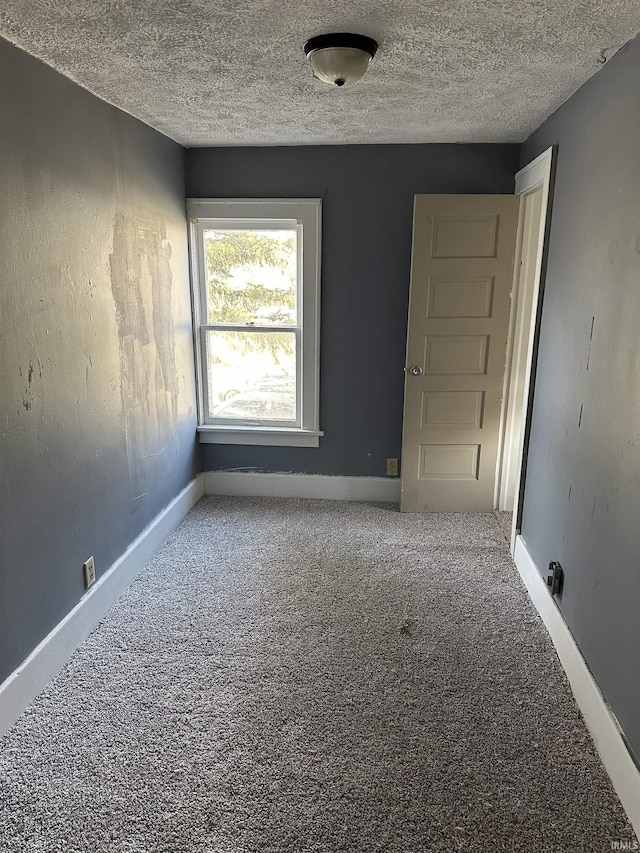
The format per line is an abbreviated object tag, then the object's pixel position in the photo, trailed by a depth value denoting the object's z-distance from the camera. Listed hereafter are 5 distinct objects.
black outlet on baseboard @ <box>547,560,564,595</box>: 2.42
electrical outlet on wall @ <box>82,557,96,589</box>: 2.50
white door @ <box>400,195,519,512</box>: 3.43
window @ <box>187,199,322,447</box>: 3.69
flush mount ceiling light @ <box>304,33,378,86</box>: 1.86
